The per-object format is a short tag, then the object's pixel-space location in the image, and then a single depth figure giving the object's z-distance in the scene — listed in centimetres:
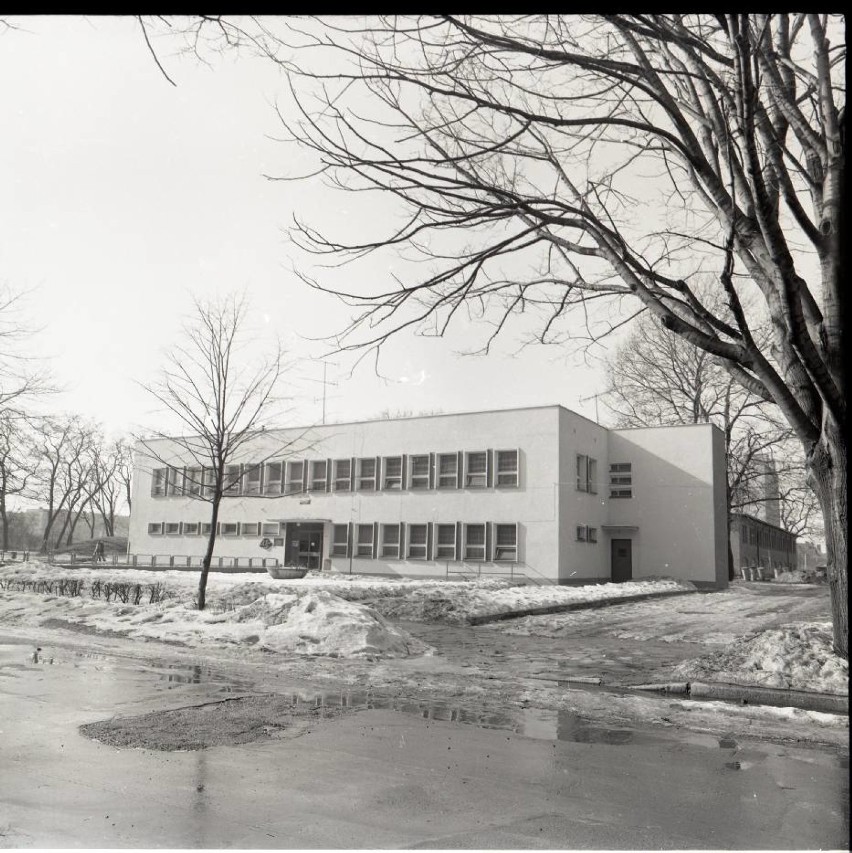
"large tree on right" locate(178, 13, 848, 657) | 816
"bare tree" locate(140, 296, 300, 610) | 1777
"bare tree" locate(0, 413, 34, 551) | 2694
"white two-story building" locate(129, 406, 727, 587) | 3406
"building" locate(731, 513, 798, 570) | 6062
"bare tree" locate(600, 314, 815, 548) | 4022
